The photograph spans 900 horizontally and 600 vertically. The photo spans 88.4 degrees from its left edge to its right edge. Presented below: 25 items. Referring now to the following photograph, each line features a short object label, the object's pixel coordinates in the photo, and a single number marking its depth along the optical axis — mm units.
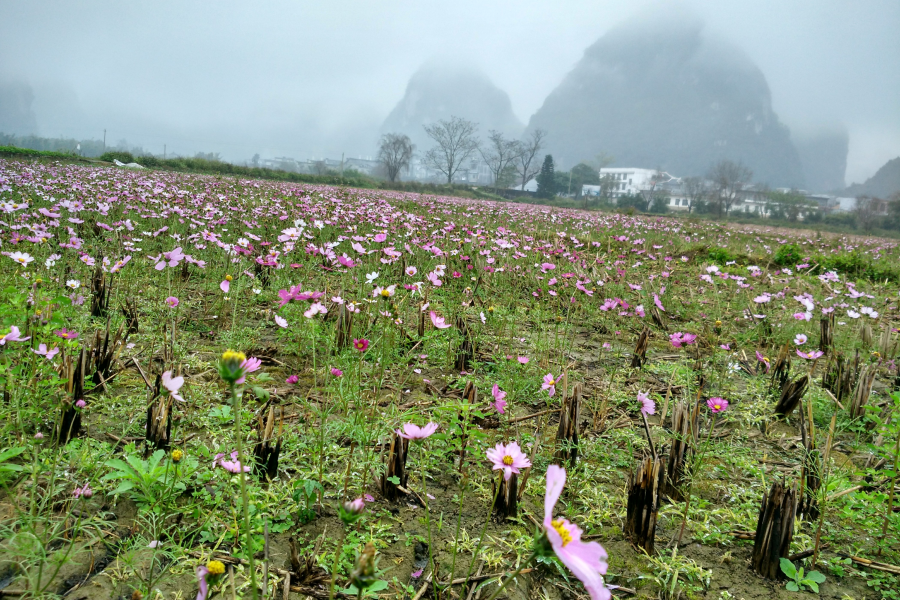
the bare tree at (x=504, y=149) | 66750
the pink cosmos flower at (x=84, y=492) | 1155
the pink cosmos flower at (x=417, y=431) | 1246
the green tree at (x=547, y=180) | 63816
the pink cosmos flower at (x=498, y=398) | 1722
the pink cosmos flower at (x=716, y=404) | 1853
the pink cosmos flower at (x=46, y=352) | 1453
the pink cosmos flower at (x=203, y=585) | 692
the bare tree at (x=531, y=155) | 70375
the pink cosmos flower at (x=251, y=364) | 944
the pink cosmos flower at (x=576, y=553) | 495
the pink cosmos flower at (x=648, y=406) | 1769
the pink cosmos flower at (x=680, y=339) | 2221
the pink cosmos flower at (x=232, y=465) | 1240
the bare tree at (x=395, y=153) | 63812
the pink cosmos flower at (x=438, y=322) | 2073
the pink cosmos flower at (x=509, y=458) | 1114
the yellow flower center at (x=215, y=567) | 717
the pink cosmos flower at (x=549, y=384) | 2089
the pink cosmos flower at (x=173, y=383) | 1037
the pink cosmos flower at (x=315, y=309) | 1775
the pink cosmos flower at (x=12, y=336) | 1216
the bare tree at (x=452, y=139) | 66312
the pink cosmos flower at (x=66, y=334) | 1807
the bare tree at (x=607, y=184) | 71219
